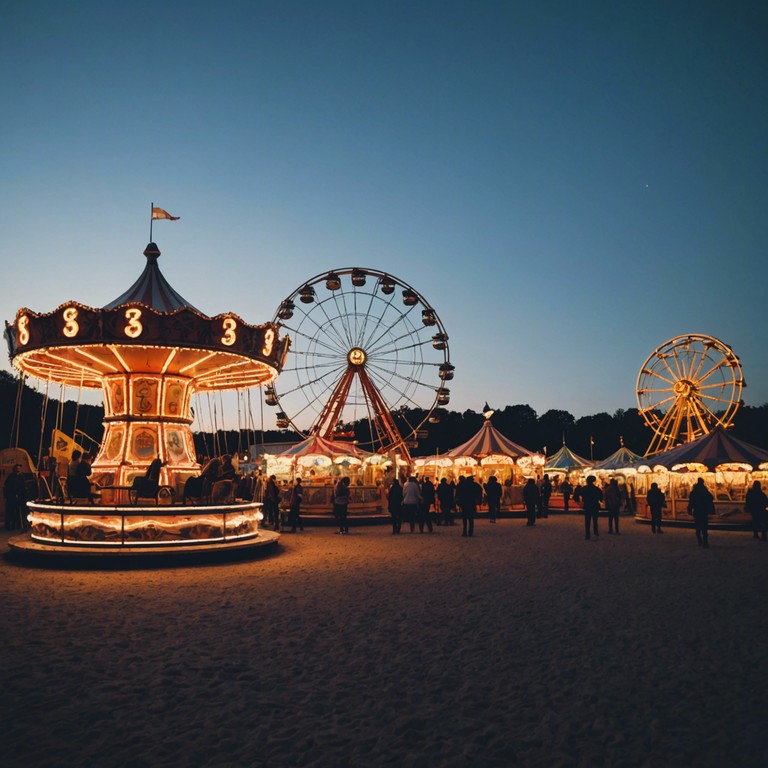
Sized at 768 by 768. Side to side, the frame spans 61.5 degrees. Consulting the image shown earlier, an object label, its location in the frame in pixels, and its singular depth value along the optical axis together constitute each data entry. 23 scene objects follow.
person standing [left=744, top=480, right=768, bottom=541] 13.82
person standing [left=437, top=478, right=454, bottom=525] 17.81
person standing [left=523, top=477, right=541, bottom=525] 18.02
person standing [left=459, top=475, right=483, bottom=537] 14.45
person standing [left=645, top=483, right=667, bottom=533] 15.95
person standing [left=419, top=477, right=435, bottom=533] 15.70
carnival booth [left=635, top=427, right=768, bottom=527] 17.92
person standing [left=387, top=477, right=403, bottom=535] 15.67
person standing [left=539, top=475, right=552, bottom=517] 22.11
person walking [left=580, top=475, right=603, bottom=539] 14.35
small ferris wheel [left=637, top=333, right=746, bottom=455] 31.06
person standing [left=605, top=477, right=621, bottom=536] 15.52
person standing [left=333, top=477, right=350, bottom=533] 15.24
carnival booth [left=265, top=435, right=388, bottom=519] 21.41
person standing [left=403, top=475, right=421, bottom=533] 15.60
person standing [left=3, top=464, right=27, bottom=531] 15.30
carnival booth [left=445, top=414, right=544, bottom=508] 24.37
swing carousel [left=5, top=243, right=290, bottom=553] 10.46
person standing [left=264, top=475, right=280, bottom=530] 16.45
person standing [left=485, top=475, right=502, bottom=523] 18.11
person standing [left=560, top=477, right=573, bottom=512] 25.52
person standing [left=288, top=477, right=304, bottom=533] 15.80
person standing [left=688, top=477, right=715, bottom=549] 12.70
